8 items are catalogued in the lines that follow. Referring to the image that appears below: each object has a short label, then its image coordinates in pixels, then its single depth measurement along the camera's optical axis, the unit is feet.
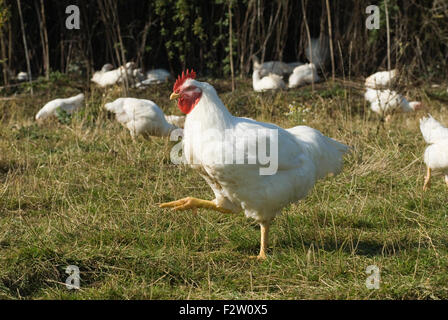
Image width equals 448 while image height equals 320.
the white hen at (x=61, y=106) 28.50
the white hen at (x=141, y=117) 24.09
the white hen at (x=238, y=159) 12.23
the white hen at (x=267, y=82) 33.73
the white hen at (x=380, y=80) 33.04
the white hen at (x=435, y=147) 18.35
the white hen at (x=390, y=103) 28.83
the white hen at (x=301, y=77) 36.42
